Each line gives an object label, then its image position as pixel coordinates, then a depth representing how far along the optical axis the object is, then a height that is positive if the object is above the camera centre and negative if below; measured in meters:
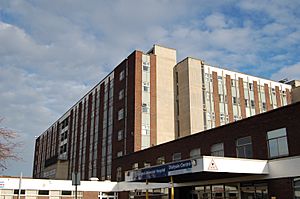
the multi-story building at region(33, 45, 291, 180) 53.81 +13.66
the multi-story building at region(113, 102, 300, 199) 24.39 +1.83
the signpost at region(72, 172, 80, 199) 17.89 +0.65
